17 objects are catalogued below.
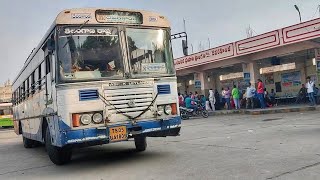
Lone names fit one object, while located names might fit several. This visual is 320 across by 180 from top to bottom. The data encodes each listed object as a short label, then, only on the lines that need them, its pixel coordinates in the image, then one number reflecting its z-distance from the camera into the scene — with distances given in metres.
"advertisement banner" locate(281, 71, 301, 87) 16.71
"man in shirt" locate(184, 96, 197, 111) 16.55
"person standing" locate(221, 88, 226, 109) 20.05
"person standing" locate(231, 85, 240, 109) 16.69
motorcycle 16.31
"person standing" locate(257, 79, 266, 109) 14.95
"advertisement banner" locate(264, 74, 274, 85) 17.92
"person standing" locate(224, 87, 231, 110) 17.51
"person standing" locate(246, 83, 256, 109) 15.97
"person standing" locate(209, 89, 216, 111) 18.60
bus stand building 14.09
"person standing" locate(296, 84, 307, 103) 15.83
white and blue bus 5.05
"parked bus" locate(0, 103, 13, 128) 28.98
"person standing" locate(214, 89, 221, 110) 19.78
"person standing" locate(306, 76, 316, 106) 13.27
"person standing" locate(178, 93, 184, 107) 18.67
